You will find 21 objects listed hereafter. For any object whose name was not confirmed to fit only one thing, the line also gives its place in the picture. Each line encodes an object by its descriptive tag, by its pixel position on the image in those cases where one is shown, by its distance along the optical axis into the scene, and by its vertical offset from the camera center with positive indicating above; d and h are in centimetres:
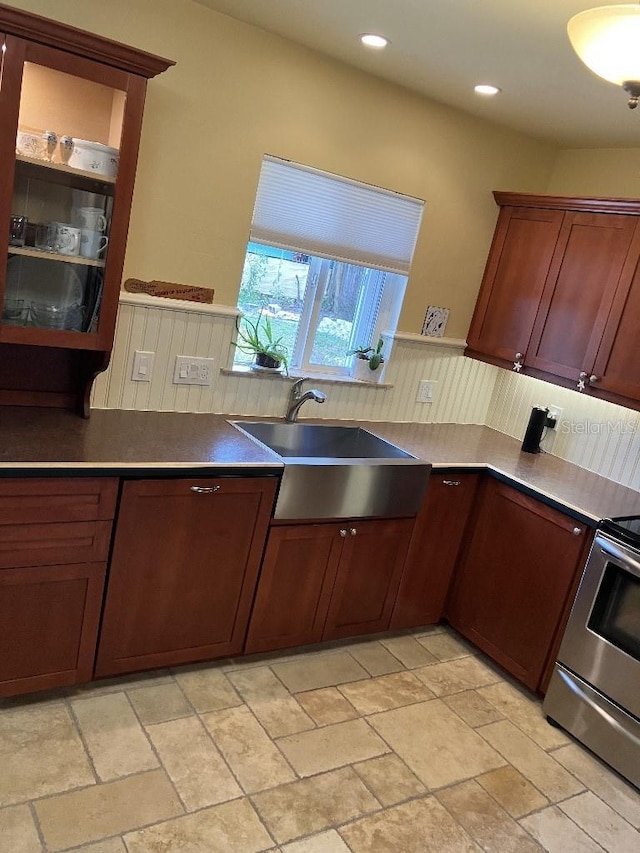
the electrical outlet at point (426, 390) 364 -51
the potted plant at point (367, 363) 344 -41
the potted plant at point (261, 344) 309 -39
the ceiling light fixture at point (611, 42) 136 +56
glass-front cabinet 205 +11
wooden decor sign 272 -21
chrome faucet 314 -60
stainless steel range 250 -117
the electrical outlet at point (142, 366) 279 -53
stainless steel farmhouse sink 259 -78
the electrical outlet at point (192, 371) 290 -53
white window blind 292 +23
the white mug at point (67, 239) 228 -8
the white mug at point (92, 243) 231 -8
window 297 +3
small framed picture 353 -15
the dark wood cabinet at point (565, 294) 293 +11
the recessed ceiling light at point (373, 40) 252 +84
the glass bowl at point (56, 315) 230 -34
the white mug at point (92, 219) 230 +0
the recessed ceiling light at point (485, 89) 285 +84
